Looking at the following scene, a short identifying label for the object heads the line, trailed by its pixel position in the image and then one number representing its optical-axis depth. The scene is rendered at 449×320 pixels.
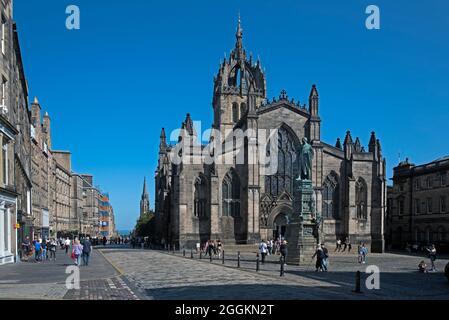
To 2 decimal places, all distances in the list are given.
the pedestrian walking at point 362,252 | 36.06
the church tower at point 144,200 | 182.04
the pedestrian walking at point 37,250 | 35.06
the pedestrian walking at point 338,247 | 54.86
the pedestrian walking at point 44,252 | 37.25
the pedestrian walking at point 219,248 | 46.19
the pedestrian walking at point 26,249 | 38.03
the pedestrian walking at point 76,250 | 28.58
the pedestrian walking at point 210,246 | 38.89
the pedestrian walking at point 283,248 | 31.50
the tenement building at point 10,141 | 30.52
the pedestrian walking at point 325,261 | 28.00
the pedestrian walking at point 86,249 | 30.86
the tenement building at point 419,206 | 59.22
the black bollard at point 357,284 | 18.56
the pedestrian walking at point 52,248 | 38.59
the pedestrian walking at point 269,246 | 49.10
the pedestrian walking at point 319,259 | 27.62
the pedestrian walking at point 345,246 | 54.37
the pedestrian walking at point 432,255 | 30.86
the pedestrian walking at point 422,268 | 29.57
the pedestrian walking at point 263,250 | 35.19
